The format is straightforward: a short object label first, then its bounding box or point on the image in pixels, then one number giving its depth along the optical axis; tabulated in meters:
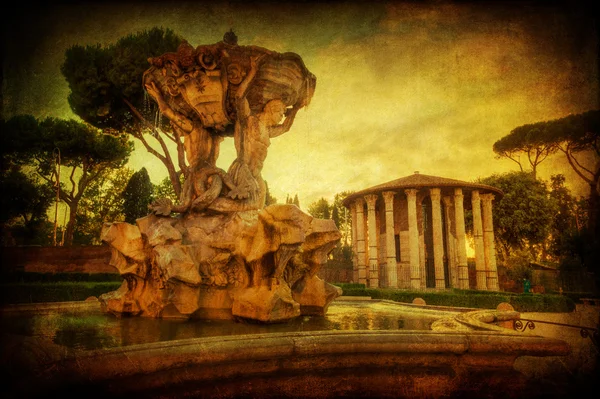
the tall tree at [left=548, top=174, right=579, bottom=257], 23.88
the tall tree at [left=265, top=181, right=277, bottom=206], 31.98
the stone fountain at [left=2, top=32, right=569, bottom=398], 2.24
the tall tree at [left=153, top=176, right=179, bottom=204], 30.00
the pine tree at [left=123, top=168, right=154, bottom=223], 26.25
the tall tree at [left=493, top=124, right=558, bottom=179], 21.11
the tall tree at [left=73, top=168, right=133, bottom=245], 28.48
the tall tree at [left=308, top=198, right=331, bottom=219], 43.59
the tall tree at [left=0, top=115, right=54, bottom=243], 18.62
